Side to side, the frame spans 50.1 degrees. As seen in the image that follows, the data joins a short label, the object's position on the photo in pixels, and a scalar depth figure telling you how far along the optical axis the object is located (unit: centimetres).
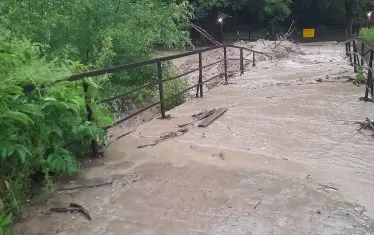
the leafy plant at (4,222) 264
